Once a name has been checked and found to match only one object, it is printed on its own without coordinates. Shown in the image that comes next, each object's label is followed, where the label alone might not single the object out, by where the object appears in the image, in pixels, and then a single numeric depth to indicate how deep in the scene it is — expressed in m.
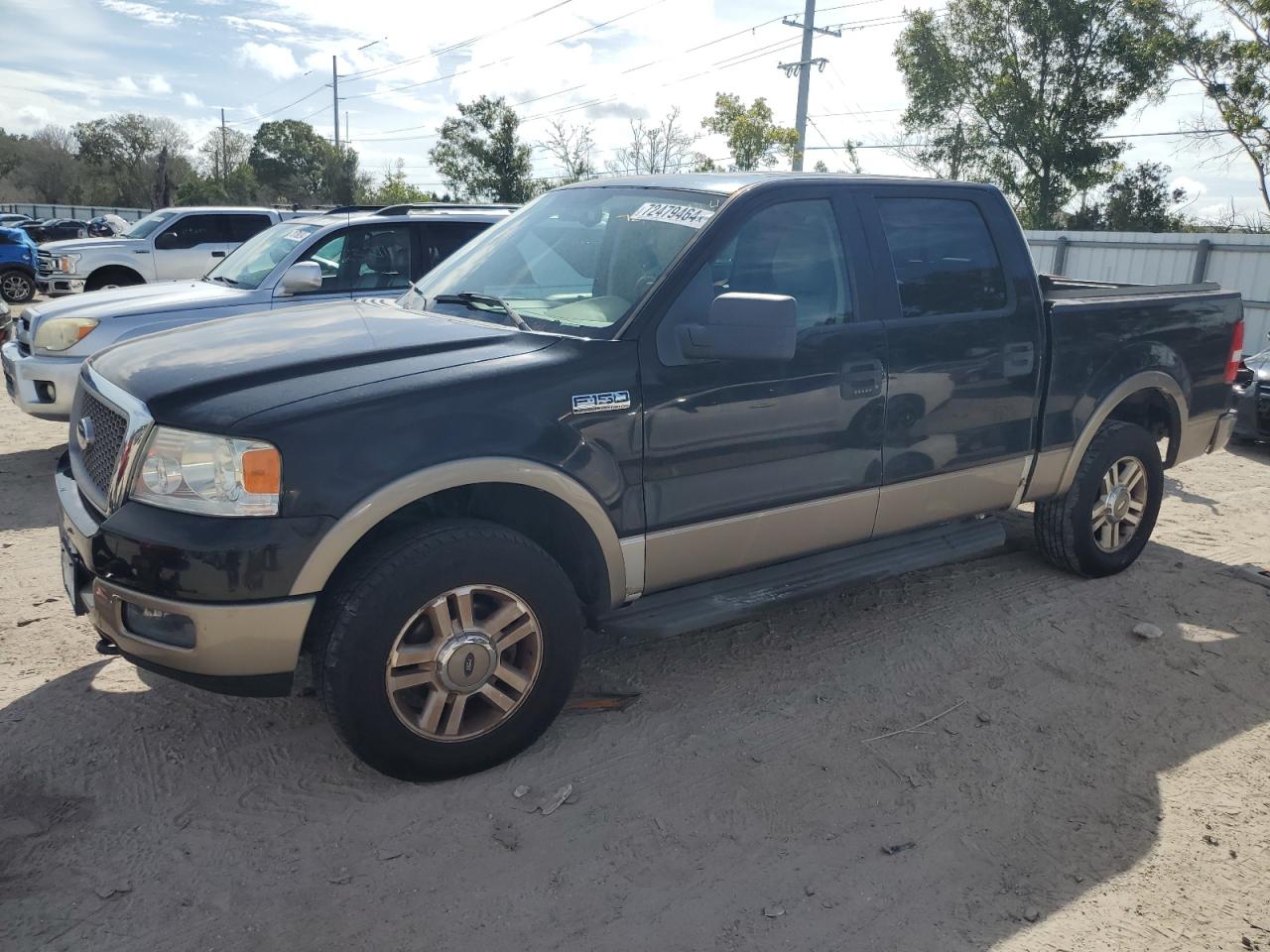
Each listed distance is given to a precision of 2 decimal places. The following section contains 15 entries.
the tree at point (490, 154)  37.75
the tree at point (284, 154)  71.31
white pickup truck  13.05
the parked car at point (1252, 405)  8.85
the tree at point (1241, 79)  24.64
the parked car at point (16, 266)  18.45
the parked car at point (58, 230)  31.02
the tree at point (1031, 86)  30.55
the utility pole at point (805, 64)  30.36
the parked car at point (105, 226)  29.45
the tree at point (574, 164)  39.41
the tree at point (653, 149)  39.19
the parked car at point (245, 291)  7.03
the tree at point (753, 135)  35.84
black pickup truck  2.85
